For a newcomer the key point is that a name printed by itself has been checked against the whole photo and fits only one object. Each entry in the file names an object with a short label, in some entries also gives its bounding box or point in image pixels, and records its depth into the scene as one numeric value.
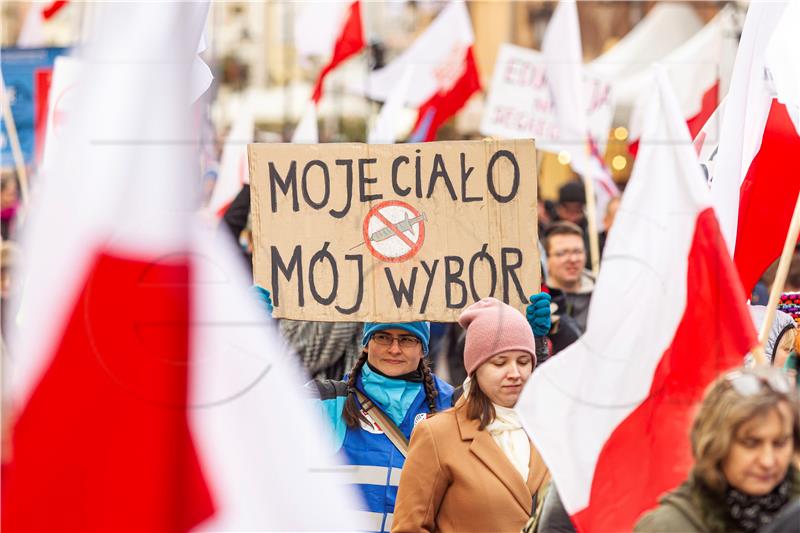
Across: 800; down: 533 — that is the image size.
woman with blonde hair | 6.34
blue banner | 23.83
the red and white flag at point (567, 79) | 17.06
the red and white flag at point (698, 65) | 26.91
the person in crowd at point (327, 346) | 12.64
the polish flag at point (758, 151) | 11.03
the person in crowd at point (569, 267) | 15.05
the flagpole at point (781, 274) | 8.06
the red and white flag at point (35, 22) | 25.80
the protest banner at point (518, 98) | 22.36
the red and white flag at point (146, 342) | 6.28
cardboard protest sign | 10.04
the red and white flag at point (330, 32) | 22.67
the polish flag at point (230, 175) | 20.11
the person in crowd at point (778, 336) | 11.22
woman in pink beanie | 8.47
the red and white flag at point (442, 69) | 23.17
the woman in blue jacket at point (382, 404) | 9.53
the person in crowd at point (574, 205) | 19.77
